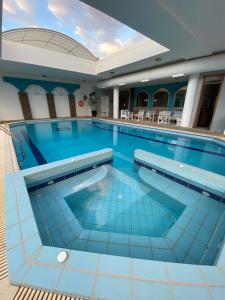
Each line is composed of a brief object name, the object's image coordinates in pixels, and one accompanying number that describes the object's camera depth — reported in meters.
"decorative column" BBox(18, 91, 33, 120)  8.78
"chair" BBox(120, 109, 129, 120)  9.74
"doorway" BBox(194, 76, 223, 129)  7.28
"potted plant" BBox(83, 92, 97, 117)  11.34
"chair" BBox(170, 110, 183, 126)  7.72
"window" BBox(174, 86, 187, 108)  8.88
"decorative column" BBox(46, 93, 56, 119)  9.80
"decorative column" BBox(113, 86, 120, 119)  9.41
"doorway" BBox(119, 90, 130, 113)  12.42
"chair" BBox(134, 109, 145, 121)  9.17
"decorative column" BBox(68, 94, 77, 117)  10.72
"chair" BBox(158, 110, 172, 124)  7.87
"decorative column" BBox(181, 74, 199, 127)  5.58
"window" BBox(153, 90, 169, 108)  9.73
